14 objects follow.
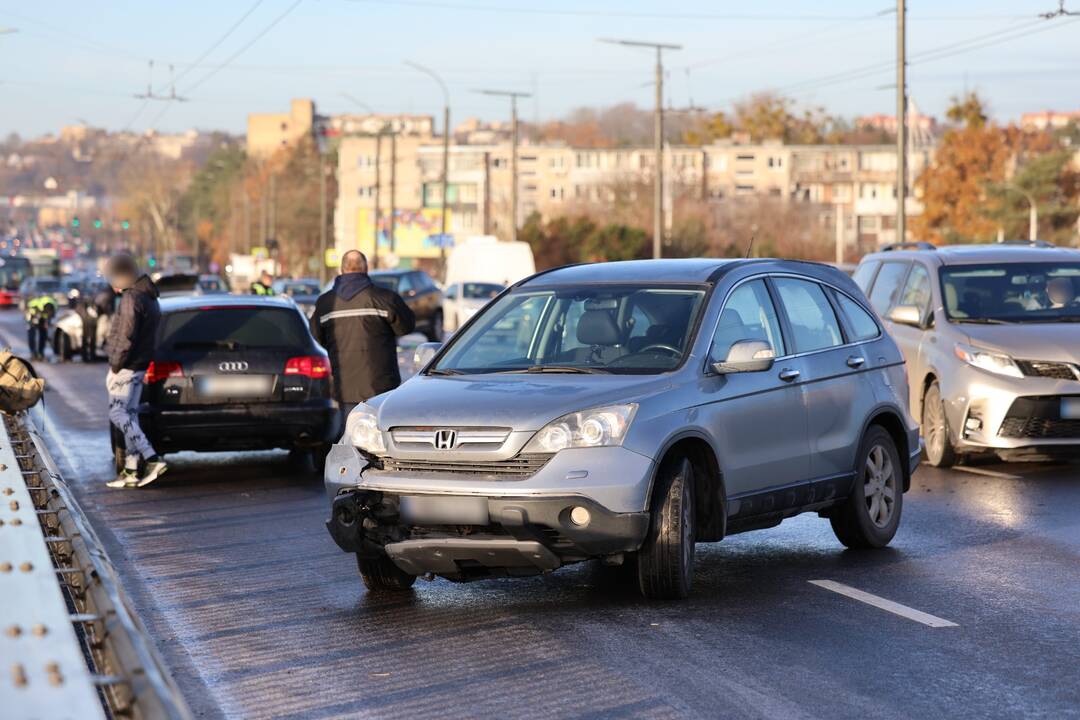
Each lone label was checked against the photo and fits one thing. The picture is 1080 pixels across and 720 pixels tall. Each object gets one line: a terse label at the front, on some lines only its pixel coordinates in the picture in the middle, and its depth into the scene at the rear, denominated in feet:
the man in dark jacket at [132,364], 44.19
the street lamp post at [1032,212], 269.44
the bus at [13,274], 306.96
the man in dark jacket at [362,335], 40.50
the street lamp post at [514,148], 178.50
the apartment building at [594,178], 485.56
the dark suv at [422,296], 140.05
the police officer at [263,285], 106.89
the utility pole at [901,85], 115.24
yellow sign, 437.58
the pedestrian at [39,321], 116.06
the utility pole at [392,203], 226.62
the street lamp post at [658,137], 146.20
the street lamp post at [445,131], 188.07
